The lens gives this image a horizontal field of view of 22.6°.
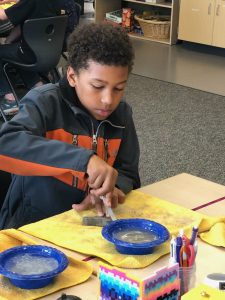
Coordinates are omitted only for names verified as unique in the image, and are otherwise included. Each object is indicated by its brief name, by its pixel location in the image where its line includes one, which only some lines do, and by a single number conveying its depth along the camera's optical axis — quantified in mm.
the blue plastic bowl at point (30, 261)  973
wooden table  1013
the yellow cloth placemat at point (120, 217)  1115
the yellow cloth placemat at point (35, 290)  969
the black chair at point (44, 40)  3426
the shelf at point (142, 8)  6348
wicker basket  6410
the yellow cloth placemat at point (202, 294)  787
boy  1284
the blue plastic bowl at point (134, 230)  1118
